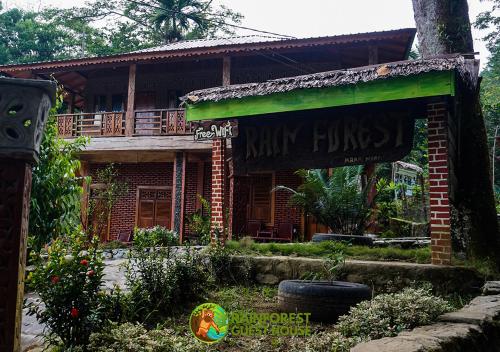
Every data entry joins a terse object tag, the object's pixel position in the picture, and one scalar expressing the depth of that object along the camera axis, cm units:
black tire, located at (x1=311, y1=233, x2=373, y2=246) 827
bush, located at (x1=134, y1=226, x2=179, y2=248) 1270
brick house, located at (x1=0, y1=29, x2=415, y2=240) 1376
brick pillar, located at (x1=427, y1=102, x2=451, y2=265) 595
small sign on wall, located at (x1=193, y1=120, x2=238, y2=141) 771
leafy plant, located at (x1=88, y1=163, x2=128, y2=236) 1425
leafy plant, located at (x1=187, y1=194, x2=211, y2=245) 1126
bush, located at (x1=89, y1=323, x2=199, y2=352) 334
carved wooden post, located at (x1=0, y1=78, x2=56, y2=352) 213
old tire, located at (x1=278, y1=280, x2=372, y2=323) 479
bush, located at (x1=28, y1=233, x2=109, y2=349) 331
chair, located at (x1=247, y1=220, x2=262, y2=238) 1498
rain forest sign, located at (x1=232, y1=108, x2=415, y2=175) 696
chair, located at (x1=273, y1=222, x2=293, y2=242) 1443
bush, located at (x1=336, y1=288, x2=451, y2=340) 354
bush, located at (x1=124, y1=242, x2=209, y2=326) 466
